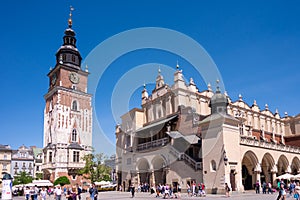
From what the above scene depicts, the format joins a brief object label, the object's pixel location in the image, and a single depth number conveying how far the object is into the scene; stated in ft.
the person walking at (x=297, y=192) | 62.75
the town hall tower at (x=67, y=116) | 191.31
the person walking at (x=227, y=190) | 83.37
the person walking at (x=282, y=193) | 59.06
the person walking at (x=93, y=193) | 64.28
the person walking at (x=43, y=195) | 72.90
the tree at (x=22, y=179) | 250.57
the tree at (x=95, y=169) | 170.91
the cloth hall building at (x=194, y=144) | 98.53
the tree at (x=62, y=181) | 177.78
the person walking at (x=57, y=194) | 64.69
